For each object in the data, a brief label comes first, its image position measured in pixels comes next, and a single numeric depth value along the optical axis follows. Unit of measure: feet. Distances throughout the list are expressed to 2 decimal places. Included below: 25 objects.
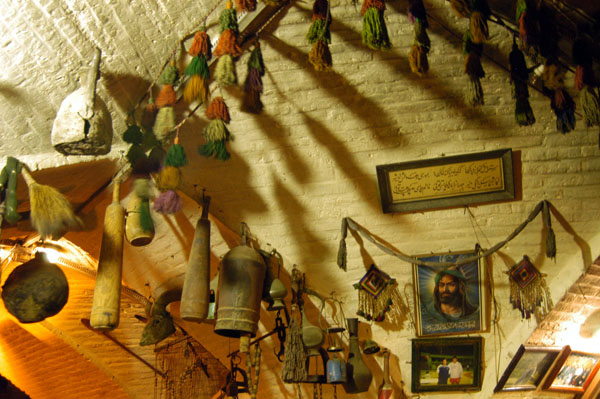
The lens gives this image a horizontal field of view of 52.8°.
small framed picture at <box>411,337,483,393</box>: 14.82
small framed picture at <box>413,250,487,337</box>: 14.43
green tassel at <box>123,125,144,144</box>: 12.03
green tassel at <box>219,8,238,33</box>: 11.34
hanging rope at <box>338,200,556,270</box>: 13.69
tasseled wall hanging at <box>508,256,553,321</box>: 14.08
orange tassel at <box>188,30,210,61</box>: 11.41
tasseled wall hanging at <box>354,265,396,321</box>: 14.48
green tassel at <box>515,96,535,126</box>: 11.35
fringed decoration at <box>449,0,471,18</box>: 10.60
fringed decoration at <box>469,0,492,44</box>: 10.20
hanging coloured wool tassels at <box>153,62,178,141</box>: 12.13
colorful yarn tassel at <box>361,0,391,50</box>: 10.28
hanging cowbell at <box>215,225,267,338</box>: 11.25
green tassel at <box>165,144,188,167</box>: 11.18
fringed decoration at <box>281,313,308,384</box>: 12.55
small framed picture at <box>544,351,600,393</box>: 17.24
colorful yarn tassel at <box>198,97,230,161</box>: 11.26
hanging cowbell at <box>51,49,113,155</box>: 10.64
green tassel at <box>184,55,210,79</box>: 11.03
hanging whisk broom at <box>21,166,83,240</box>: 10.69
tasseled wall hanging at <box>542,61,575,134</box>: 11.44
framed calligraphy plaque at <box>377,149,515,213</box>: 13.62
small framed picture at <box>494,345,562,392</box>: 15.01
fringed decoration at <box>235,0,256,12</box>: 11.18
